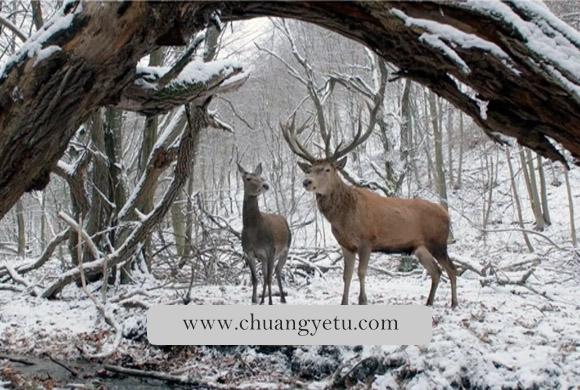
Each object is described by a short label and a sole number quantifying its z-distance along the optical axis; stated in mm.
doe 7012
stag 6590
